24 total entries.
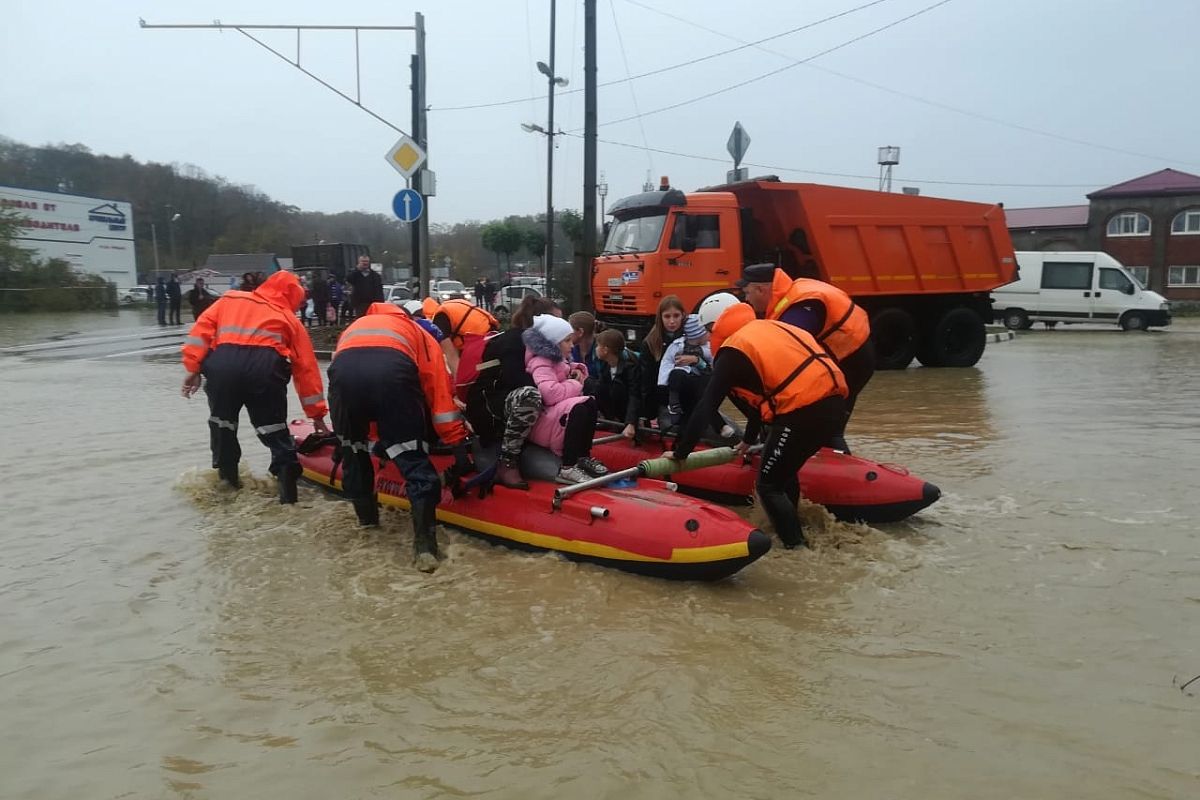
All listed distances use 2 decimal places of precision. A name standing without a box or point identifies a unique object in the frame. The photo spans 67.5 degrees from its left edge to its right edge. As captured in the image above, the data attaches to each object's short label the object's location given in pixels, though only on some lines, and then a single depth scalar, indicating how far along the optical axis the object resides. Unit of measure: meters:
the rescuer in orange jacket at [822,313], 5.89
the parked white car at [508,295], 13.38
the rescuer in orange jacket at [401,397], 5.29
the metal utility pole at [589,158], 15.50
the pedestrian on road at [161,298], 29.30
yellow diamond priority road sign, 12.41
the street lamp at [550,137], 27.91
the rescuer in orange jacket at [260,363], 6.49
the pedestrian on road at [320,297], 22.47
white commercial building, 49.81
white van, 25.05
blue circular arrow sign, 12.61
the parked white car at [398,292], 25.77
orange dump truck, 13.66
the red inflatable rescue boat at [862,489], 5.87
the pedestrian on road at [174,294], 28.56
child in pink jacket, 5.50
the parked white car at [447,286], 36.66
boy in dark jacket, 6.98
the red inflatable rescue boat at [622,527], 4.73
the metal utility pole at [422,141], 13.97
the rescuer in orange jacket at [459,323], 6.29
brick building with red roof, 40.16
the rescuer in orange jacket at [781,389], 5.13
